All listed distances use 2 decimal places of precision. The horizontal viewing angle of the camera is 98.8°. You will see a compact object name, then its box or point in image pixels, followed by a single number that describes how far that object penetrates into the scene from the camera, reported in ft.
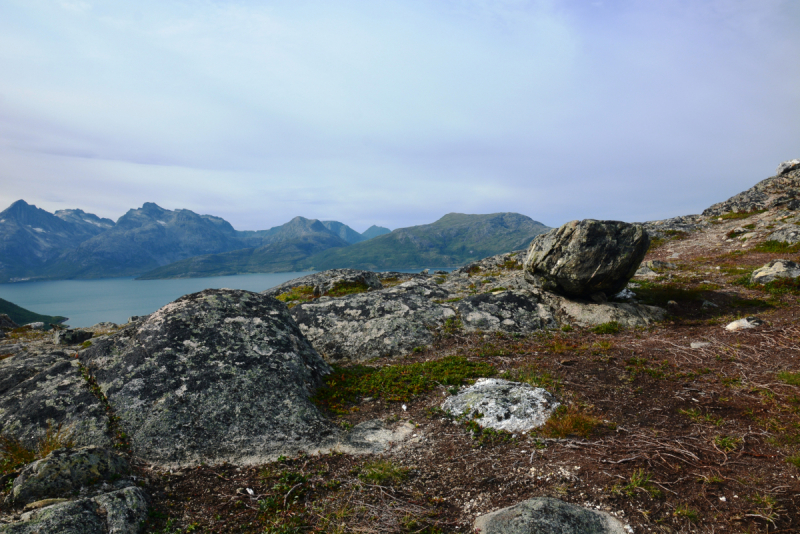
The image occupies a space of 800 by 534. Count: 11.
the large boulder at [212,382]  25.18
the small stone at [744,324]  43.52
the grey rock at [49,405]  24.45
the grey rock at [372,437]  25.61
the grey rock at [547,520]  16.30
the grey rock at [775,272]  58.13
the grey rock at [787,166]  158.21
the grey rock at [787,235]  85.81
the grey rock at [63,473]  17.84
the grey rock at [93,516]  15.53
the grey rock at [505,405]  26.63
